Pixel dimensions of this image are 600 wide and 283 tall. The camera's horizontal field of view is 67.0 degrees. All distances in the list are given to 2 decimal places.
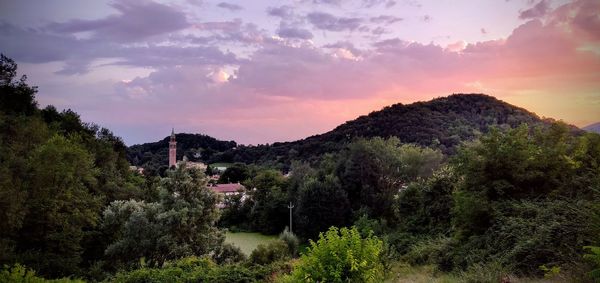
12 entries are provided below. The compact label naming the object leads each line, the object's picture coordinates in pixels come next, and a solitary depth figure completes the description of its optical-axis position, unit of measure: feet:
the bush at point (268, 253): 73.05
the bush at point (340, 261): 25.96
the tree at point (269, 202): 130.41
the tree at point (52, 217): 59.41
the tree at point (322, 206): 111.04
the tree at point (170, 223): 64.03
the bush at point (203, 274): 47.47
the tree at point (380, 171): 110.83
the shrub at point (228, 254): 69.98
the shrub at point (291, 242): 89.96
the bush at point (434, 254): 45.11
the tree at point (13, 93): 83.51
